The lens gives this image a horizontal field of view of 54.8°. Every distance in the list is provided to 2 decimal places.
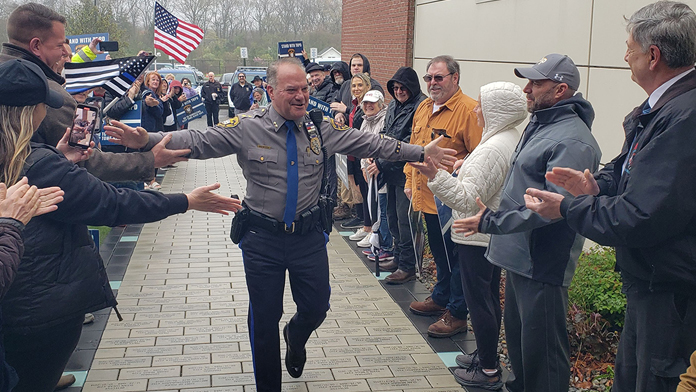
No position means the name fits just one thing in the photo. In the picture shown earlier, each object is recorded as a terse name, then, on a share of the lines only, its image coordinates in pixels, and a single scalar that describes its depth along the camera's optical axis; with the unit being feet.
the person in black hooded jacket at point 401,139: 23.10
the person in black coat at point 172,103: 45.91
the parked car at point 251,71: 119.03
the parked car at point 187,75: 112.88
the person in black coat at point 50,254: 9.89
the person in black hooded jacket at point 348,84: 31.61
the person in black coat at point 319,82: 35.65
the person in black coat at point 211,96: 75.66
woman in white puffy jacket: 14.47
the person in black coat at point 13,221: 8.17
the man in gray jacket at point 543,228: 12.05
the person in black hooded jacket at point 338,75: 34.91
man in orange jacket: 18.66
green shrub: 16.75
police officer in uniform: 14.12
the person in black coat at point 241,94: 72.38
